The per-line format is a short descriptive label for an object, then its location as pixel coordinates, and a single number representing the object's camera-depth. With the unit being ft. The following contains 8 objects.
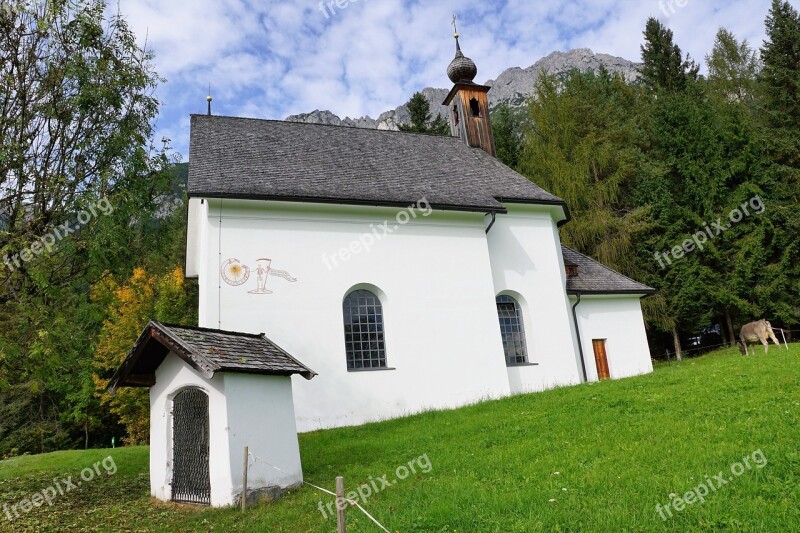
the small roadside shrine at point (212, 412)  24.66
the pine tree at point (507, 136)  111.04
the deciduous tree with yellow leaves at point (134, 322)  83.95
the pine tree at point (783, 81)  87.71
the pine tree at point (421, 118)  123.34
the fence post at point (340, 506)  15.51
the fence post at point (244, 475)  23.52
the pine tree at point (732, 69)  108.88
